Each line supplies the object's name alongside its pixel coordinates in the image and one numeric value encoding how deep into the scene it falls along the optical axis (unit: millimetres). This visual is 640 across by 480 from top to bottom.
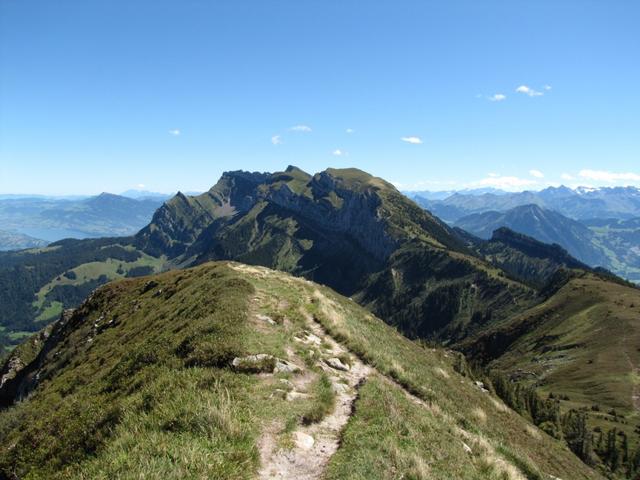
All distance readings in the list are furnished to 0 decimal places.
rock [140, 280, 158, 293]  57847
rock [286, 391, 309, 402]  14414
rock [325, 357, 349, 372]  20222
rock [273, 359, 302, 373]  16753
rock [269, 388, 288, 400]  14133
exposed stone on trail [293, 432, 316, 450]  11734
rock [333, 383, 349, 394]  16705
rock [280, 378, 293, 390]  15257
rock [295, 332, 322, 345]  22669
